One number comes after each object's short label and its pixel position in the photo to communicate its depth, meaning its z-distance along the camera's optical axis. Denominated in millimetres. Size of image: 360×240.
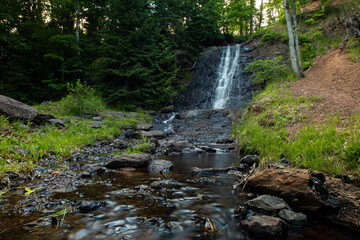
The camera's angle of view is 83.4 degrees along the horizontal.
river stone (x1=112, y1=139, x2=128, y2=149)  7742
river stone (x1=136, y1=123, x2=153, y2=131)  12236
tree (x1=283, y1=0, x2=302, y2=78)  10984
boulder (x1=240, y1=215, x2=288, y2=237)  2271
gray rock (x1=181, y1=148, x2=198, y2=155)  7314
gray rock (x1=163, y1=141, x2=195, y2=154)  7391
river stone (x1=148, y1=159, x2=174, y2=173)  4927
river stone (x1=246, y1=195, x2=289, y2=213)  2723
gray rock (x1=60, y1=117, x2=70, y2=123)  9734
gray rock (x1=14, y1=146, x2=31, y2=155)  4862
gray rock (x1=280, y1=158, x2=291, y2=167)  4068
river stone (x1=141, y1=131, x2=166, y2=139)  10281
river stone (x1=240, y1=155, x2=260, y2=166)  5168
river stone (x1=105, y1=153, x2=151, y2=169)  5051
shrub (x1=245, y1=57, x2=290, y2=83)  12102
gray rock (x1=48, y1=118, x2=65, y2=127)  8750
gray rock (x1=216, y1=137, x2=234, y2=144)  9124
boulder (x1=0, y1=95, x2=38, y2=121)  7550
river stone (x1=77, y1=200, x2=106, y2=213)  2824
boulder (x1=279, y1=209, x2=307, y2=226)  2523
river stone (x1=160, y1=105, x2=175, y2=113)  17938
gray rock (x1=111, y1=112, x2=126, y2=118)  14103
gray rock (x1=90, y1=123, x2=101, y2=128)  10061
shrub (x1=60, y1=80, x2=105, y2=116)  12188
